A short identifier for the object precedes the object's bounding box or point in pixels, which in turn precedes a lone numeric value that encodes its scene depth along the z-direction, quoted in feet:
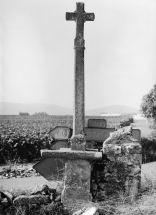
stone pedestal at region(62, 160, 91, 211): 14.49
